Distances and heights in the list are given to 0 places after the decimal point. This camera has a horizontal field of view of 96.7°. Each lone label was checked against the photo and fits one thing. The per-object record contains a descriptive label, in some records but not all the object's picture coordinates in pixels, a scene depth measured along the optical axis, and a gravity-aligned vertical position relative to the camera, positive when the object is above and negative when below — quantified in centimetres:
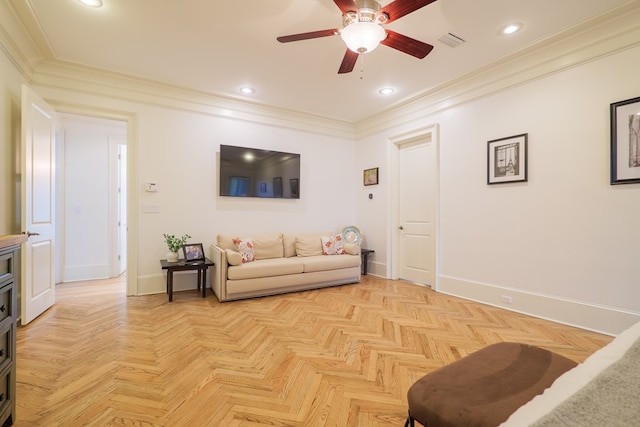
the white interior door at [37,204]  271 +9
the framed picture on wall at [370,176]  500 +64
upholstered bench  91 -63
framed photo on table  372 -52
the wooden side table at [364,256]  490 -79
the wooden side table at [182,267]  342 -66
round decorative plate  502 -40
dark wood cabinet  135 -58
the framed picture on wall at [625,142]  240 +61
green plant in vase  364 -42
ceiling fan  189 +134
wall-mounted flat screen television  423 +62
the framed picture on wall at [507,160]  313 +60
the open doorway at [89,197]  445 +25
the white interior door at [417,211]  419 +2
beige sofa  348 -72
